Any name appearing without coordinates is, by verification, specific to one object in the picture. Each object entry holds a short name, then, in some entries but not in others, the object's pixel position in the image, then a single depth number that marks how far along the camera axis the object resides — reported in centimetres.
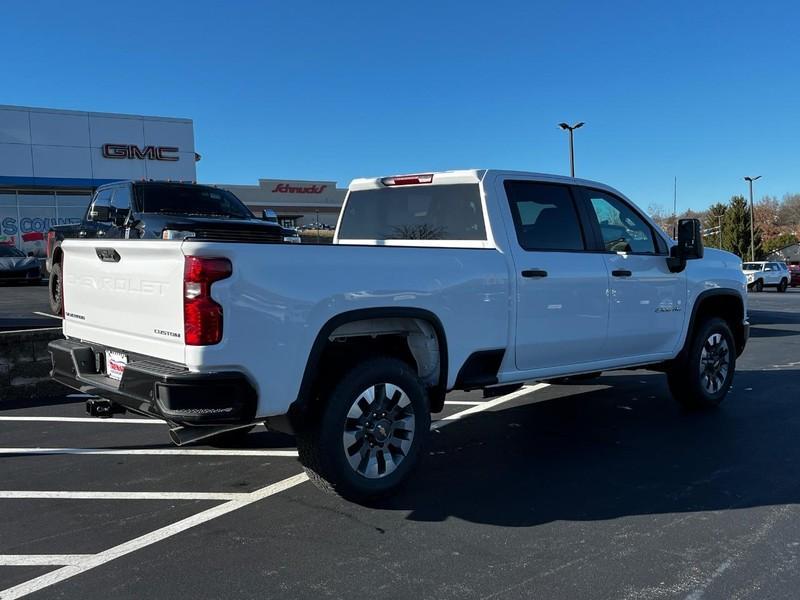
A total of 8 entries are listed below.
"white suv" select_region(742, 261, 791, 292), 3444
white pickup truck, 354
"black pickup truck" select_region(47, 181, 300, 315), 897
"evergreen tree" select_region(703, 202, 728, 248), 7350
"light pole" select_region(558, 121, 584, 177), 3238
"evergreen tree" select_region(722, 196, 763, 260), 6738
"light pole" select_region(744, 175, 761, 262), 5650
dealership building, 2889
